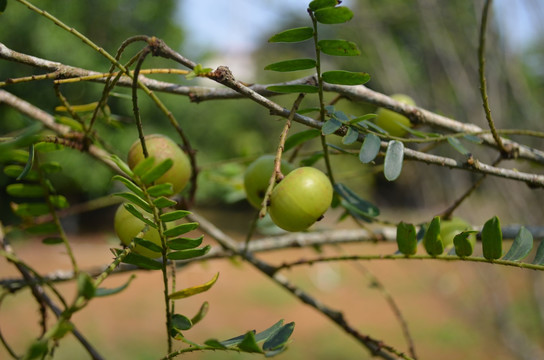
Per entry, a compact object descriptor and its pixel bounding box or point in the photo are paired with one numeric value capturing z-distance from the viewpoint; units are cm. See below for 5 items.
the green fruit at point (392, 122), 44
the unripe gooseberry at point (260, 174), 41
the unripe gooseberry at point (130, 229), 38
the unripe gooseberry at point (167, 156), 39
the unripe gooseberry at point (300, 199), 37
